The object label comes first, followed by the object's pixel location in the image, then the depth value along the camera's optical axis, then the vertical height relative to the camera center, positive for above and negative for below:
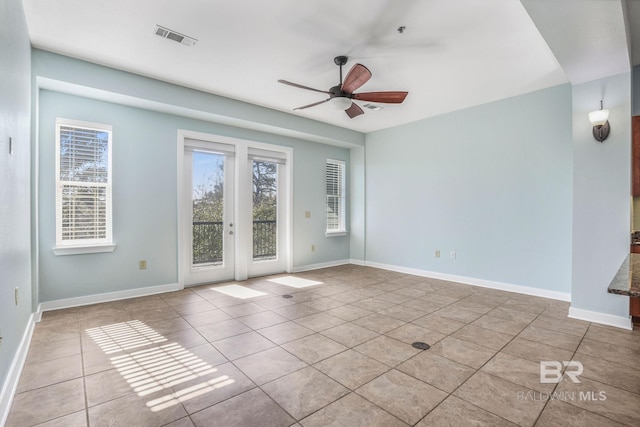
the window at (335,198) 6.71 +0.30
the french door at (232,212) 4.87 -0.01
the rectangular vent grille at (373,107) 4.78 +1.64
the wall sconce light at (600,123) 3.18 +0.91
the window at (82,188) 3.77 +0.30
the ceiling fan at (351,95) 3.23 +1.30
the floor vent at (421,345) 2.71 -1.19
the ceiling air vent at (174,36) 2.91 +1.70
